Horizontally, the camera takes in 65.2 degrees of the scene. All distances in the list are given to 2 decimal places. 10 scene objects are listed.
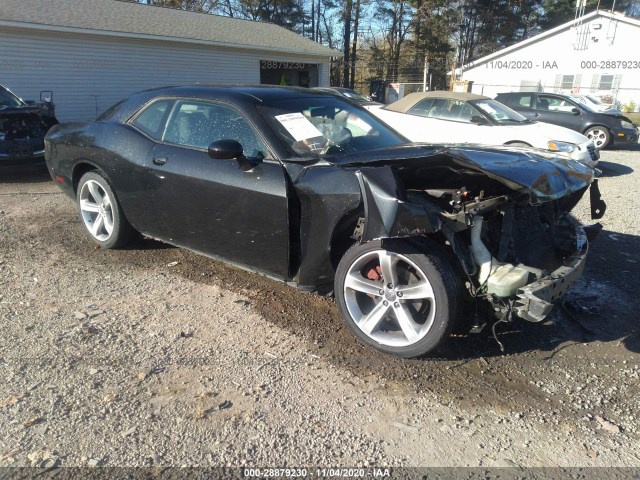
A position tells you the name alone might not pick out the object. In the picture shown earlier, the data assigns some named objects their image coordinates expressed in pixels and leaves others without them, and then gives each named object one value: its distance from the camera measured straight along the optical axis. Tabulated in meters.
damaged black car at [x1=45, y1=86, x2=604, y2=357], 2.95
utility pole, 30.05
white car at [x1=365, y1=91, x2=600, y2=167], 8.96
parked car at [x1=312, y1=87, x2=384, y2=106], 20.50
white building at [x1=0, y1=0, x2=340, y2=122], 14.00
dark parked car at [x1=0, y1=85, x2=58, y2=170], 8.12
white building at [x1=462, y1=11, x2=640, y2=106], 30.73
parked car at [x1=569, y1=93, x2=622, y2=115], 13.90
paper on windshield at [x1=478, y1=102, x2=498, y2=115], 9.52
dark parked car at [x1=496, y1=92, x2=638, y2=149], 13.42
